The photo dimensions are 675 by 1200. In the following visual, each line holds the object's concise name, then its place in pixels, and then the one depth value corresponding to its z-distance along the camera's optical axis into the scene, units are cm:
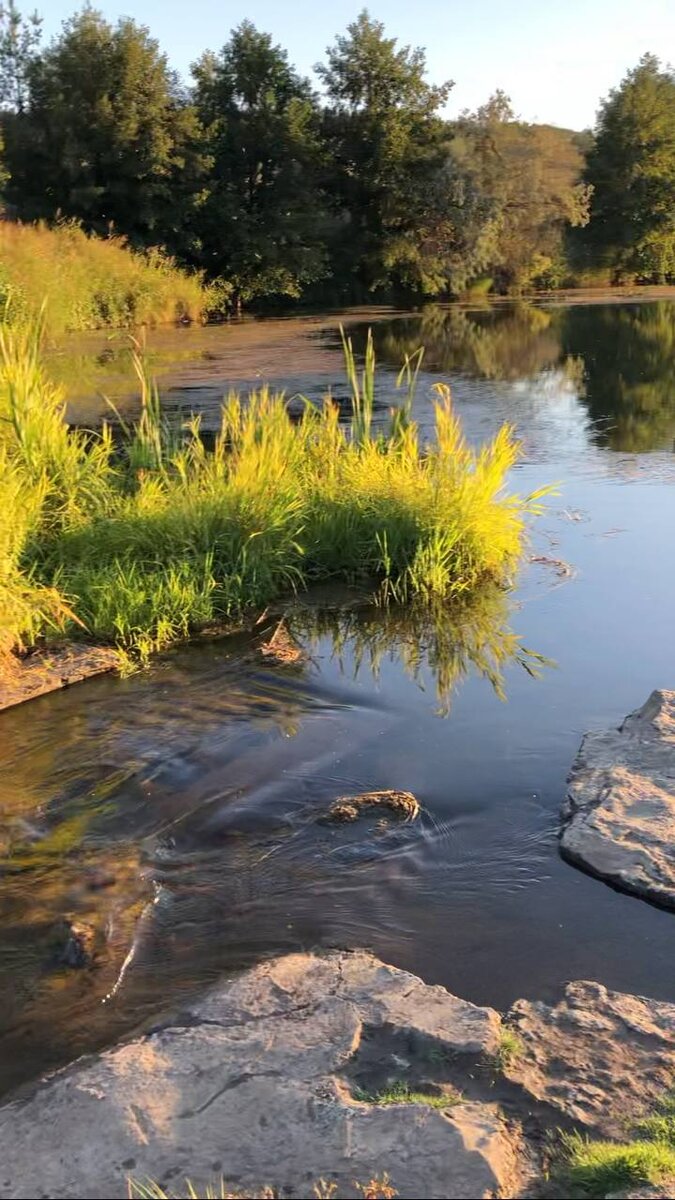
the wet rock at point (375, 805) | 374
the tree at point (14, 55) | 3228
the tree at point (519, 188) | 3125
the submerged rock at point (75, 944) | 296
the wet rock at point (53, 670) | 492
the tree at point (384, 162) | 3108
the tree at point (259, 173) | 2828
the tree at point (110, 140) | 2623
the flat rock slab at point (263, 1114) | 200
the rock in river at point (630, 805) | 332
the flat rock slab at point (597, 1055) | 229
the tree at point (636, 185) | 3772
